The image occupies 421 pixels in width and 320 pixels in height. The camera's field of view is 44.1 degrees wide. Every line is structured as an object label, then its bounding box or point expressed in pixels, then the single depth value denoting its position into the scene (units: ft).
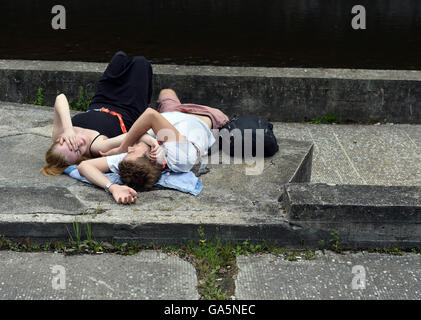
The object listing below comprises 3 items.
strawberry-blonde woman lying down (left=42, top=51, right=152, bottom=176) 12.87
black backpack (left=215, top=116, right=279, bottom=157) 13.61
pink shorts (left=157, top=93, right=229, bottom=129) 15.23
